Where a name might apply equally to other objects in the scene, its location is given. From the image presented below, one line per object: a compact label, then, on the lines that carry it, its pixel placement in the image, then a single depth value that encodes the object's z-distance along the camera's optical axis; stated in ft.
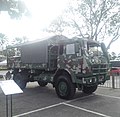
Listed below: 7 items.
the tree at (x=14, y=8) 21.23
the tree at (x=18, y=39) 132.66
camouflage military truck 16.87
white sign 9.51
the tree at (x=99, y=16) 49.35
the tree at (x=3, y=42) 133.71
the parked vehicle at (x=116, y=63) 54.80
